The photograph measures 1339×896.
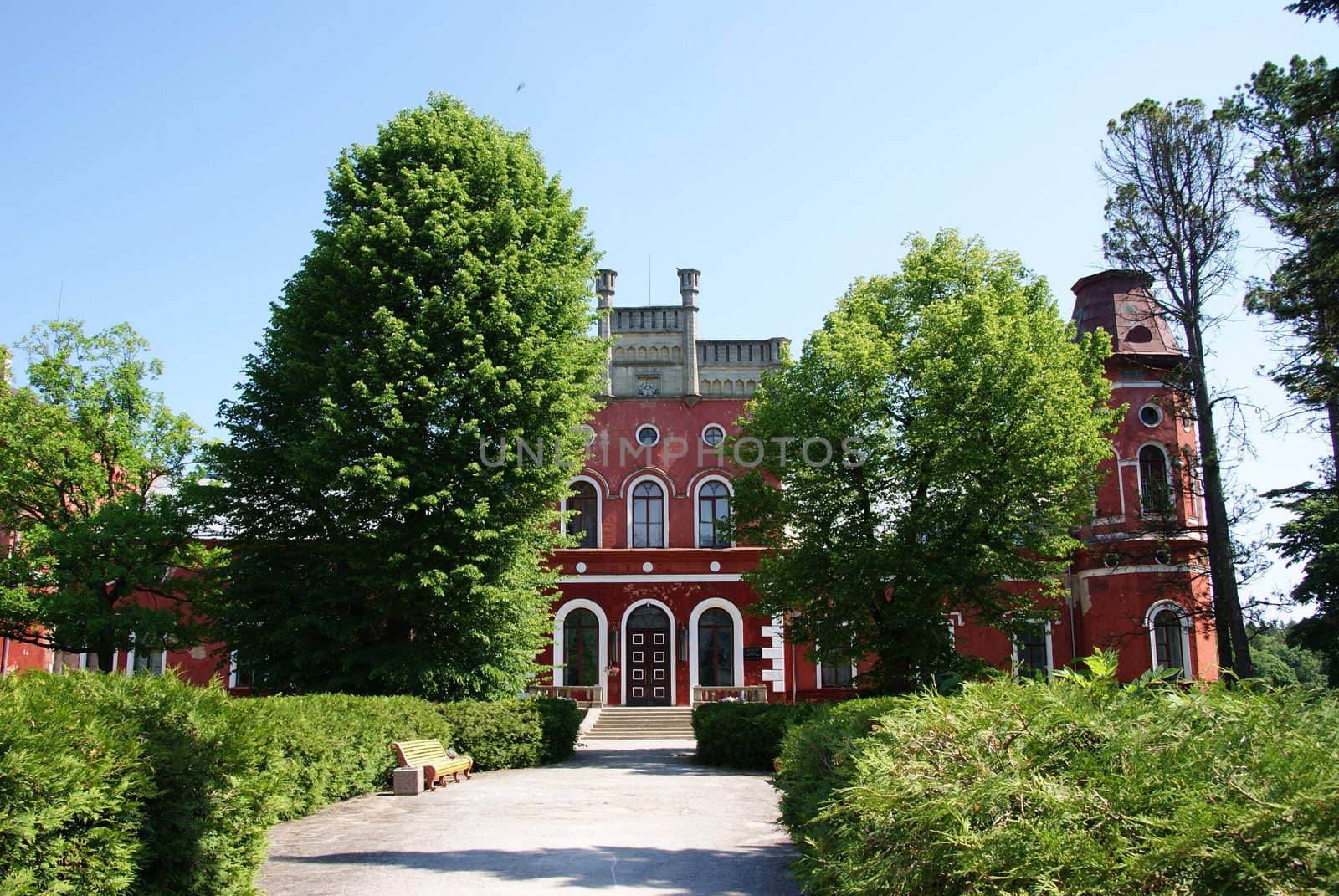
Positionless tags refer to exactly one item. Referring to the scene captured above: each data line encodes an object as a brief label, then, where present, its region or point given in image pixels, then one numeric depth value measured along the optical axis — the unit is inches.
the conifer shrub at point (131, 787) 207.6
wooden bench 573.0
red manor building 1097.4
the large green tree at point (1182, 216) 823.7
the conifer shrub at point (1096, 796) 143.3
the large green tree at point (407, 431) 695.7
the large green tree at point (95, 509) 890.1
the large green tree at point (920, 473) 777.6
